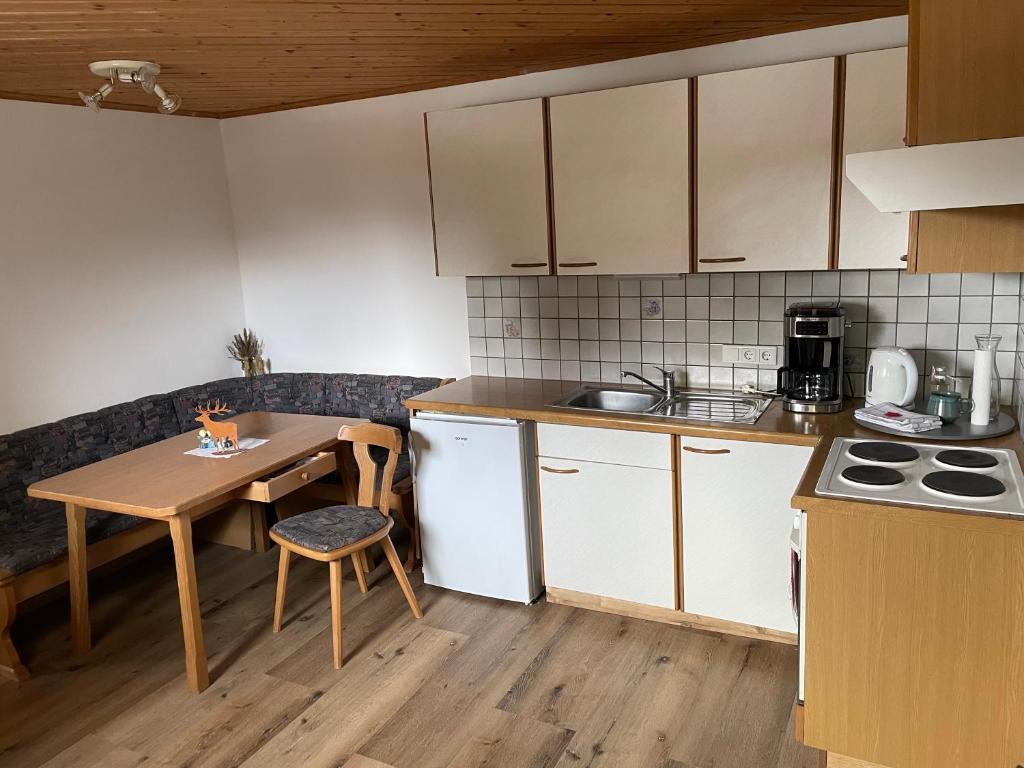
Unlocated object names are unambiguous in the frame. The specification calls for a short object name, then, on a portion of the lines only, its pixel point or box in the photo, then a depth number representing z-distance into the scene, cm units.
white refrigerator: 302
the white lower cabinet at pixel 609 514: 280
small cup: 246
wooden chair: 280
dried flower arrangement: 433
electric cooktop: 184
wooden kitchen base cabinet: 177
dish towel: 234
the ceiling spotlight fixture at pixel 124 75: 276
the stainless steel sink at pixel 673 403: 294
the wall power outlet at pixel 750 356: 301
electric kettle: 256
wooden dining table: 261
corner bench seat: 288
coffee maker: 267
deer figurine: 306
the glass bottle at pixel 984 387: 236
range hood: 159
